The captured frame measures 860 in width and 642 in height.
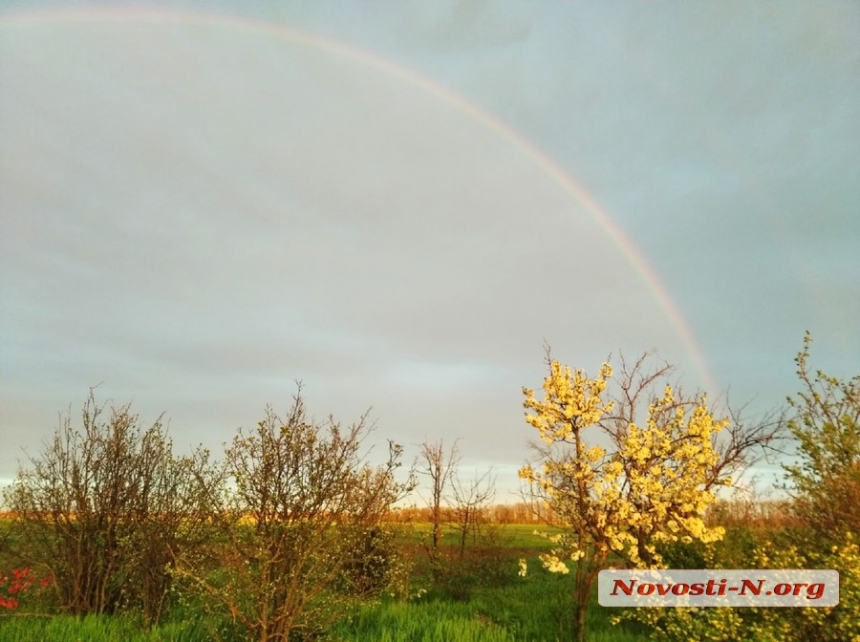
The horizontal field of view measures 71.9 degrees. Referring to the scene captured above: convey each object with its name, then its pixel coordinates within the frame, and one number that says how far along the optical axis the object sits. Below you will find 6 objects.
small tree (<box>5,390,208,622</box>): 11.38
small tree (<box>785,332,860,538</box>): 9.24
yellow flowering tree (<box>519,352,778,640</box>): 10.02
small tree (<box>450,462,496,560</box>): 18.14
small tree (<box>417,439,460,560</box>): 19.86
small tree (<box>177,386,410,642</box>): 8.28
